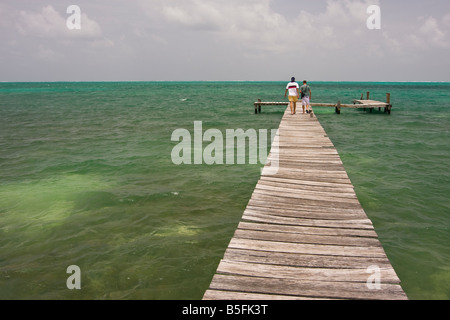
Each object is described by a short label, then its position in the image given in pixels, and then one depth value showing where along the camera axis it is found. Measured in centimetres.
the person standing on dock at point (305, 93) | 1697
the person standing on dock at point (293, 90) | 1648
